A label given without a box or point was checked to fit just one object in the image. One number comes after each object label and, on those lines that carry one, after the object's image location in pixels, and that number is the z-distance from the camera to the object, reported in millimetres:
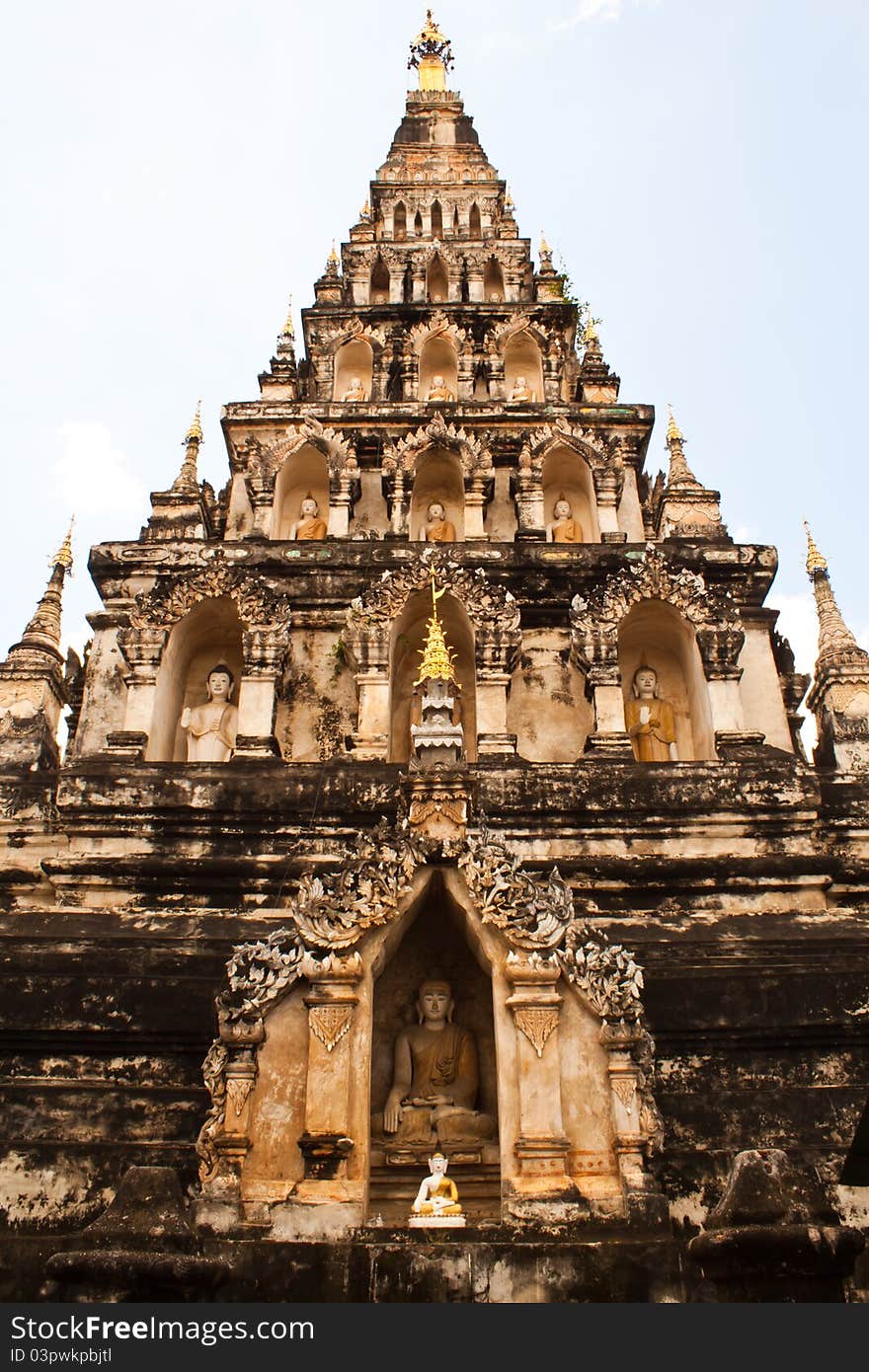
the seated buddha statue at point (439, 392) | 20688
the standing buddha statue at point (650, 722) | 14734
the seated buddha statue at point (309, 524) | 17750
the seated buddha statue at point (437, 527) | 17516
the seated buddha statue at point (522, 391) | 20891
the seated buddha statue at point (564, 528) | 17953
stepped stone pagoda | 7578
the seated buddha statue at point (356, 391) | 21047
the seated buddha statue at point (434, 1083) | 8969
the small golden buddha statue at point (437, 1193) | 7680
